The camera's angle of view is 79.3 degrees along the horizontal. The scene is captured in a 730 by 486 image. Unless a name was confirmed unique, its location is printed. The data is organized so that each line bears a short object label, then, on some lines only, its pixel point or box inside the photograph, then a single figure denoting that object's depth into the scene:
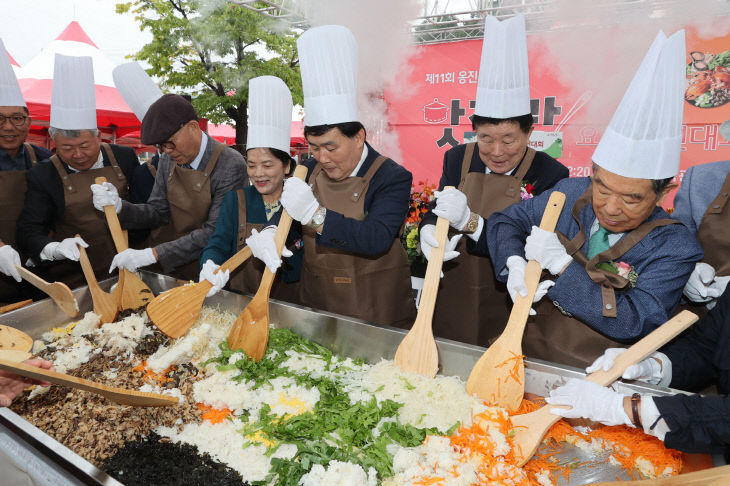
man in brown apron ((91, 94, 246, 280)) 2.80
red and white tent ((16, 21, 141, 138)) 8.27
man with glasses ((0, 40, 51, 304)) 2.97
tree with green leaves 12.14
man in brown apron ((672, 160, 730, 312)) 2.01
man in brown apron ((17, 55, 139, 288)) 2.93
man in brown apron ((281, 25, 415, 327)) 2.25
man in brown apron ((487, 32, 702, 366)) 1.55
